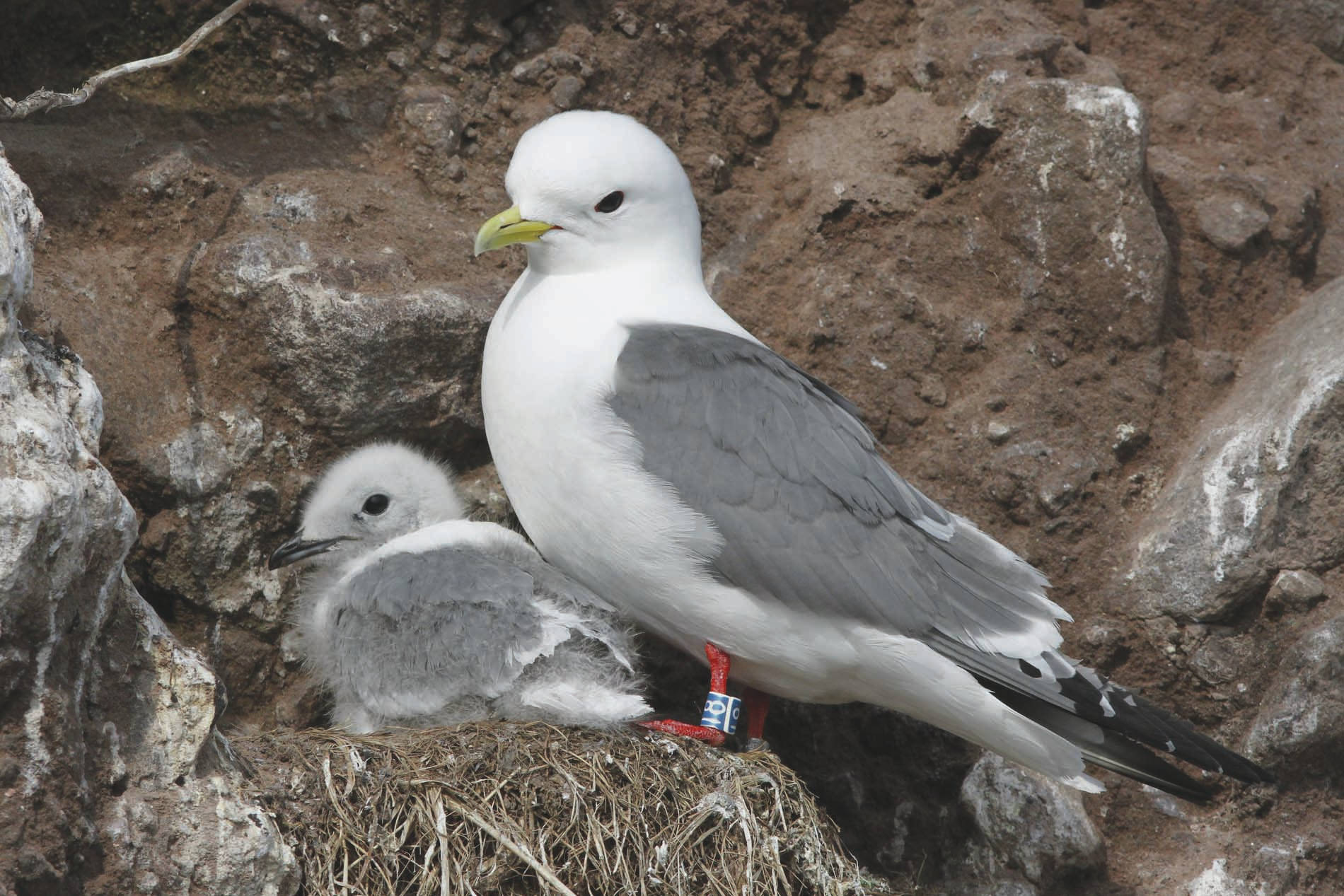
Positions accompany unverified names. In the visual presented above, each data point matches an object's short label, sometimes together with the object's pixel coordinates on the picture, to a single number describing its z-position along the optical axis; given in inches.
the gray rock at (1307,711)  309.3
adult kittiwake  277.7
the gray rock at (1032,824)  313.4
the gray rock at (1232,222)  362.6
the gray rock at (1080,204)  348.2
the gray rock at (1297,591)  316.5
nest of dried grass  247.8
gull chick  277.9
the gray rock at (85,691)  202.5
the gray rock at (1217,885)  308.5
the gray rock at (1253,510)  320.2
